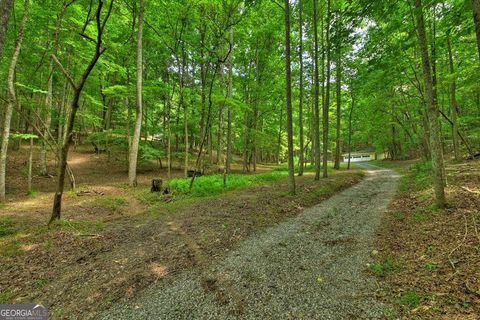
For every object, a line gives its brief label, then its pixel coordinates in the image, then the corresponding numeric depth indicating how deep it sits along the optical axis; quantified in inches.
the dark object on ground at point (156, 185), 420.8
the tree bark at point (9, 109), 276.6
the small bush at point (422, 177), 393.5
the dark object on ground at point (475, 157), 542.8
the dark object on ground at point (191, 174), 594.1
